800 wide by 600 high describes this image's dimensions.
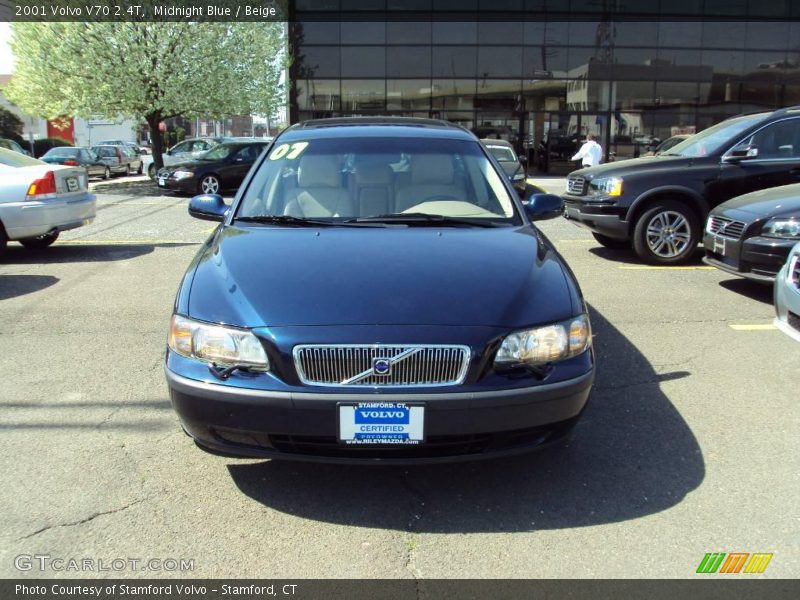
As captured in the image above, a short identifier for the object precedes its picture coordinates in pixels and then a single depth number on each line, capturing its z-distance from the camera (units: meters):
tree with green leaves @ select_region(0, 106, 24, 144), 41.88
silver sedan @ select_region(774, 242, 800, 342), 4.24
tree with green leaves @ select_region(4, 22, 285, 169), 17.31
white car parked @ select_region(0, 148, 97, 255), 8.09
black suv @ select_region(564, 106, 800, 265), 7.93
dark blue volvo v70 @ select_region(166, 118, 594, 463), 2.64
